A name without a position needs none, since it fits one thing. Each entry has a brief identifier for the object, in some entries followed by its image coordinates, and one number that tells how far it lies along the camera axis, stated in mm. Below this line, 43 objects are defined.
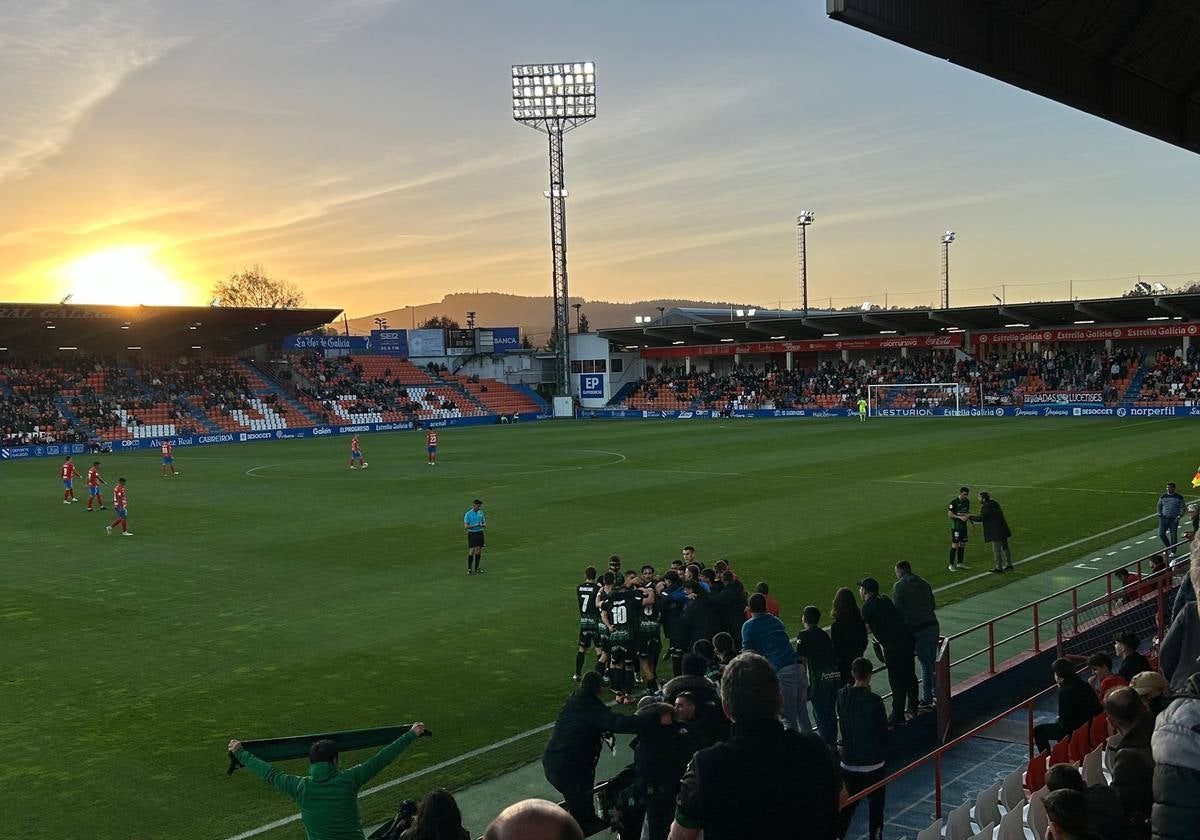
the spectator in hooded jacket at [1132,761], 5434
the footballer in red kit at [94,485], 30797
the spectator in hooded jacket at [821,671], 9875
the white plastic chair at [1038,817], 6367
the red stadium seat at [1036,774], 7652
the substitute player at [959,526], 19016
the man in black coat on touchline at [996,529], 18688
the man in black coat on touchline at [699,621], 11664
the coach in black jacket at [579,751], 7402
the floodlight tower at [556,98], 73562
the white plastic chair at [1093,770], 7266
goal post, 68000
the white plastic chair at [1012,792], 7395
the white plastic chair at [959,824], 6848
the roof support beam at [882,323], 71750
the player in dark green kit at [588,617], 12875
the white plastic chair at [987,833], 6465
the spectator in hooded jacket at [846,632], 10250
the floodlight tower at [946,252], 87562
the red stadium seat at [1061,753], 7828
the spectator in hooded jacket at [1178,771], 4203
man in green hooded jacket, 6637
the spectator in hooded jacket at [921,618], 11344
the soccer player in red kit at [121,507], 25881
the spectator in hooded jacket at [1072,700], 8039
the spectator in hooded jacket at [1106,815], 4891
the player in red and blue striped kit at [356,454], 41375
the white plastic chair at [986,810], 7102
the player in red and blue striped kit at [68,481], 33250
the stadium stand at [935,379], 62906
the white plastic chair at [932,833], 6762
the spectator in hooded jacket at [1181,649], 7445
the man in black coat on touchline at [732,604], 11797
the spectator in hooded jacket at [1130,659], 8195
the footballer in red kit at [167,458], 40781
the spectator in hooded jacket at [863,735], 8227
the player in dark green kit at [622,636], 12148
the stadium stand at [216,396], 61406
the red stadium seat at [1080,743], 7914
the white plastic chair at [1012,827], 6352
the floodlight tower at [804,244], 82438
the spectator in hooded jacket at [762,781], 3992
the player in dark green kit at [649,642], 12344
